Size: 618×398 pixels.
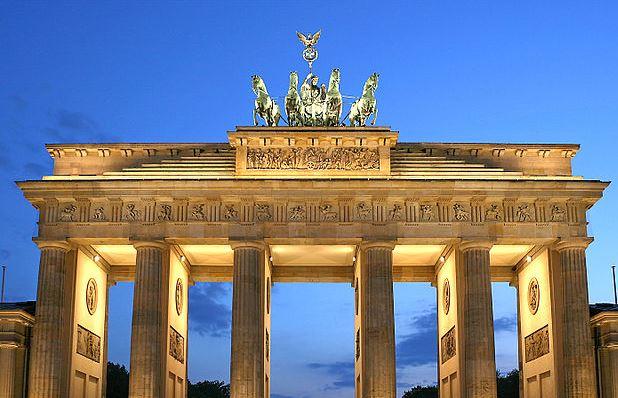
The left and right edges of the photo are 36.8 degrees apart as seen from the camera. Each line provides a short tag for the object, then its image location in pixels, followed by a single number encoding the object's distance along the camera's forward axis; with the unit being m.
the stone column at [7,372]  48.34
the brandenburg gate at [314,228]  49.12
